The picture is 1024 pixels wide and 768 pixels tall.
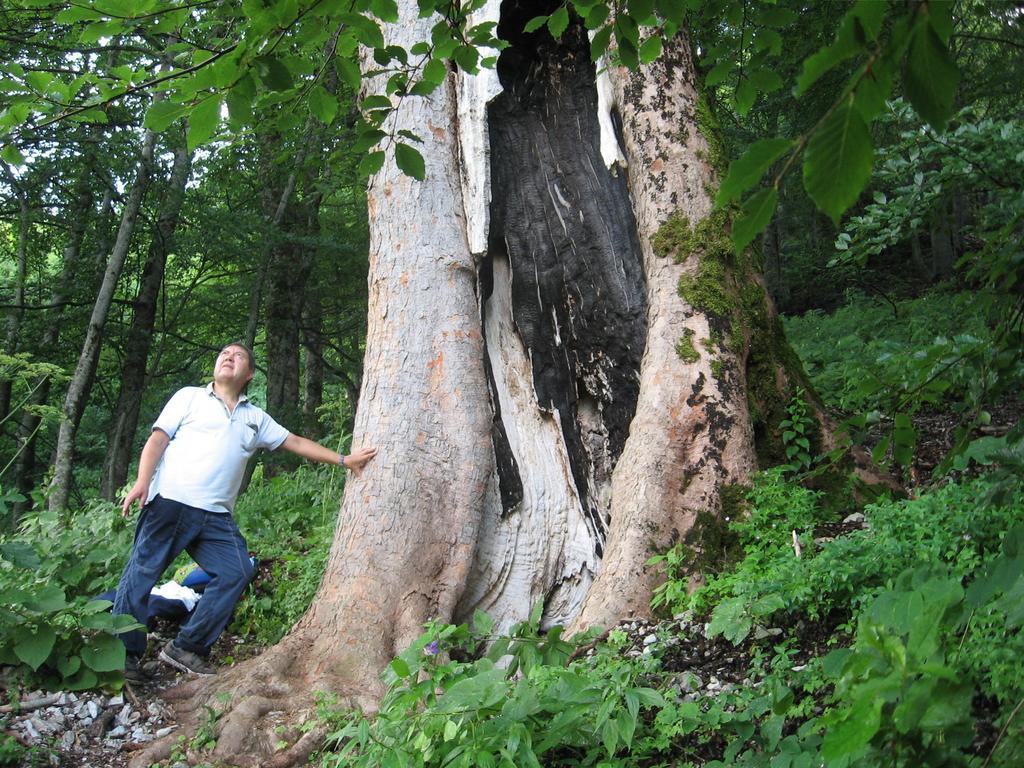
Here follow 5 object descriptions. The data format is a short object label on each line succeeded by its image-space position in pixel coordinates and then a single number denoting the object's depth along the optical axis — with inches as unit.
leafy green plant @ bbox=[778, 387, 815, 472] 192.7
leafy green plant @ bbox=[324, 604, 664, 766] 104.7
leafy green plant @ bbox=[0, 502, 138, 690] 159.2
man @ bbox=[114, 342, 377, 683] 190.9
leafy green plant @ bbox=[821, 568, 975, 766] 65.3
